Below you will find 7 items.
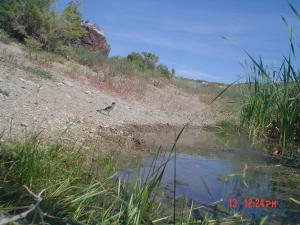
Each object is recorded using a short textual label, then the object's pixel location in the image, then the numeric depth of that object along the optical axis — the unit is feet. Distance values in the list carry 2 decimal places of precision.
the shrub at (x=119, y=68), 50.98
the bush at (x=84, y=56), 49.74
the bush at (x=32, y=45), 41.96
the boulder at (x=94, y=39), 68.69
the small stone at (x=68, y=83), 33.27
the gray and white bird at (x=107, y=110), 27.61
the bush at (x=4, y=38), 41.14
